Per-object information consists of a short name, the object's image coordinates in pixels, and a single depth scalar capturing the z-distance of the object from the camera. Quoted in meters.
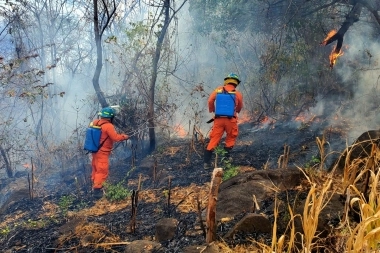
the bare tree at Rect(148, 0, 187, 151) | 8.31
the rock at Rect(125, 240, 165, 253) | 3.38
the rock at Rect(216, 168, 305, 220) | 3.78
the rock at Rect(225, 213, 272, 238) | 3.02
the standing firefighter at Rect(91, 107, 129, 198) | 7.14
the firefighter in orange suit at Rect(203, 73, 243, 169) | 7.27
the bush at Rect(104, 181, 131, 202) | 6.49
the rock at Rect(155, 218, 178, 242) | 3.70
